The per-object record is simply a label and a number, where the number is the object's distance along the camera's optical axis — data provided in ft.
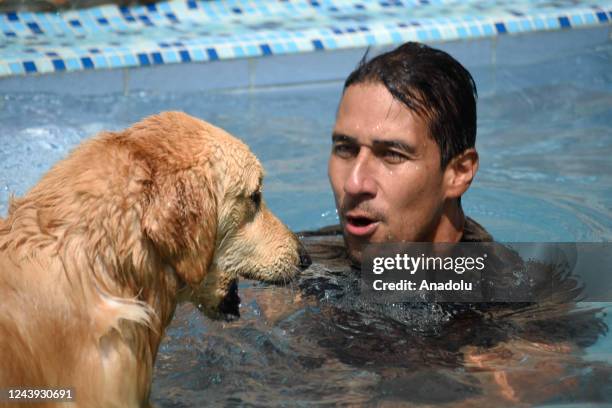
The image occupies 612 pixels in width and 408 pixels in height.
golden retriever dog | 10.61
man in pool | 15.16
